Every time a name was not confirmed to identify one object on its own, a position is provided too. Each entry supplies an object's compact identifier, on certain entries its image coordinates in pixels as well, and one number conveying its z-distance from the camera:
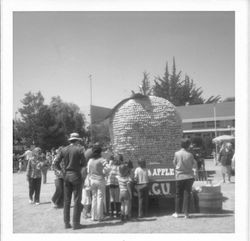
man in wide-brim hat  6.57
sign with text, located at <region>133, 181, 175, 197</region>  7.30
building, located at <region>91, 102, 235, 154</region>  30.71
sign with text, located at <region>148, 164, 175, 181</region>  7.63
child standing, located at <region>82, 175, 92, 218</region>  7.43
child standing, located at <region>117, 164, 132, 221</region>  7.06
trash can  7.39
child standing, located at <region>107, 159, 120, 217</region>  7.28
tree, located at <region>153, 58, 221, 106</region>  31.12
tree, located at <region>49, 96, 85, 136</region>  29.73
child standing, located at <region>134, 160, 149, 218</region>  7.25
